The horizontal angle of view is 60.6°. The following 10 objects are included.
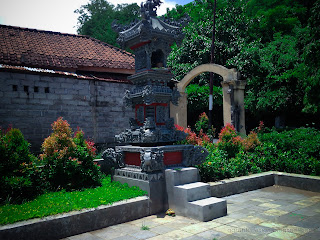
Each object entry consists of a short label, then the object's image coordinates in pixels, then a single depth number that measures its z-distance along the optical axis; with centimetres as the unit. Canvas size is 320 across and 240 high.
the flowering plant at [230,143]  1023
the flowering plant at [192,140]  927
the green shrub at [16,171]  581
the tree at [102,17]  2758
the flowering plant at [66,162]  680
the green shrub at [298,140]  916
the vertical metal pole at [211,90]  1469
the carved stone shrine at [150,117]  667
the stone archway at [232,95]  1320
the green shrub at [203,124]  1593
